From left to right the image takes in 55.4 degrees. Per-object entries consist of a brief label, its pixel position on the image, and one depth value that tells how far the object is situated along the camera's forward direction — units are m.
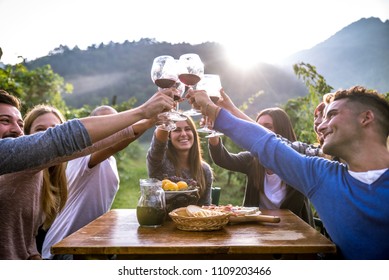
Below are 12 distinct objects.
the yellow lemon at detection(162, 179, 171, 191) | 1.91
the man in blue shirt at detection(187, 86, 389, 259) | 1.35
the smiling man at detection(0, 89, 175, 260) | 1.24
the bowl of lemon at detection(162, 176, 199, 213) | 1.89
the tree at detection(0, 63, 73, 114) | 5.46
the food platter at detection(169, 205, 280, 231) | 1.60
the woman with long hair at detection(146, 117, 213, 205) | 2.61
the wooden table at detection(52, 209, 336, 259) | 1.35
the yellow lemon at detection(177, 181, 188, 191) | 1.93
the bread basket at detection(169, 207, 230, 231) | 1.59
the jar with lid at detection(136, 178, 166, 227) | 1.72
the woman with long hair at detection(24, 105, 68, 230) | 1.87
